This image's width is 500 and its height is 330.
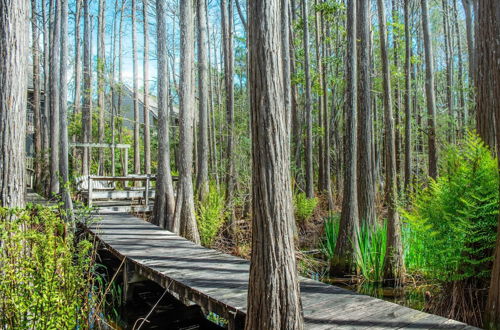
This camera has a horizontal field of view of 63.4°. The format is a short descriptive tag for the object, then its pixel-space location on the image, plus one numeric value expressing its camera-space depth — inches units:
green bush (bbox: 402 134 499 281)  171.3
